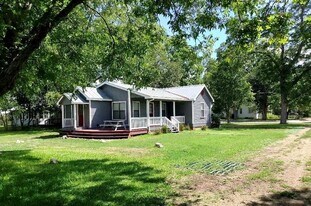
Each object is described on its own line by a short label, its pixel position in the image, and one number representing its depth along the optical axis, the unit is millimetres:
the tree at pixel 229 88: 40750
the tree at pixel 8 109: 31094
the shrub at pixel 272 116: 62234
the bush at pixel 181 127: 27562
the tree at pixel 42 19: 5562
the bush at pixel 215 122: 32750
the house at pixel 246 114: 65056
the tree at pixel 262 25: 6238
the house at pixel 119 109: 24688
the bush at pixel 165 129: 25378
